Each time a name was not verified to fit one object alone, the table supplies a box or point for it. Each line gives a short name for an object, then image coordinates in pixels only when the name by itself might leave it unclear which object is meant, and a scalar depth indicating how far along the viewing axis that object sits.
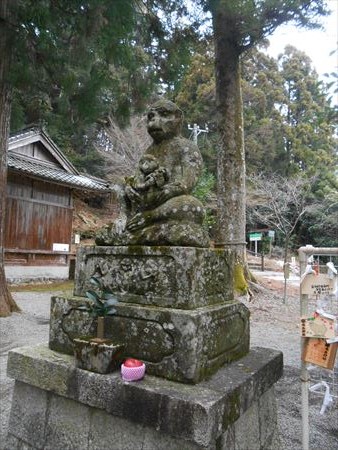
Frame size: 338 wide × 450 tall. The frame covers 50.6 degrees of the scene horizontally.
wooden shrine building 10.90
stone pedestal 1.84
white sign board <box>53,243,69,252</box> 12.28
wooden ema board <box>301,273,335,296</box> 2.19
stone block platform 1.62
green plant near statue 1.89
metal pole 2.10
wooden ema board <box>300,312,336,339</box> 2.07
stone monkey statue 2.12
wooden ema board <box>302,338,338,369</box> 2.03
